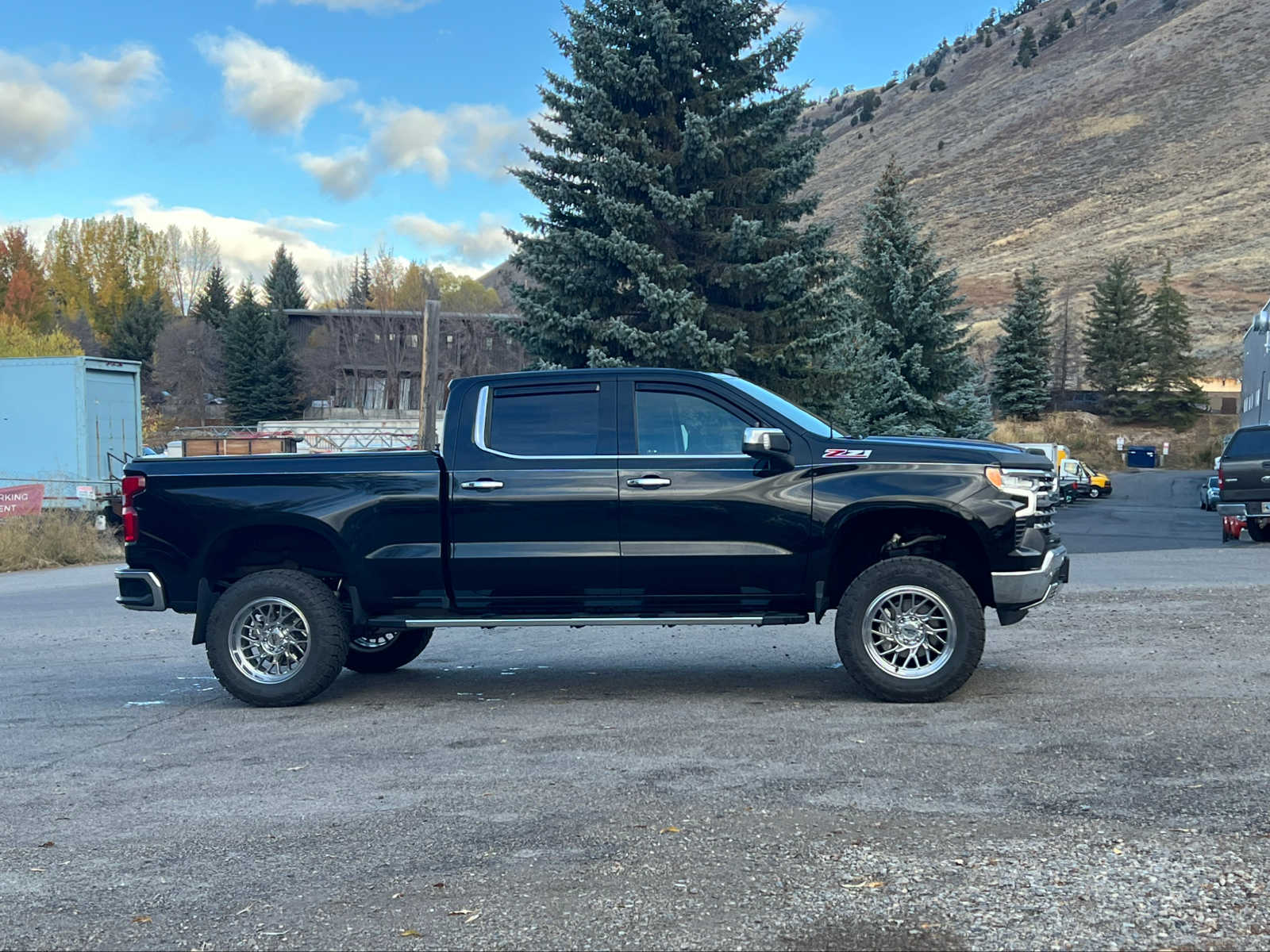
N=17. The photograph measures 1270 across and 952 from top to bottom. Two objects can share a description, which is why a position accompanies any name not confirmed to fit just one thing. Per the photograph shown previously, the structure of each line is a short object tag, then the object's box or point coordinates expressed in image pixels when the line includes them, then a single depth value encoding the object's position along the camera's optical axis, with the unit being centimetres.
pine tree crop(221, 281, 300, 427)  7862
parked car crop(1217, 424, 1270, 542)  2073
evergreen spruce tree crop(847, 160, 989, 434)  3672
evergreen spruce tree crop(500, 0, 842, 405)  2639
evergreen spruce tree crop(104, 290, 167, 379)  9031
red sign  2317
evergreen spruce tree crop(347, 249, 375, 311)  12275
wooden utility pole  2866
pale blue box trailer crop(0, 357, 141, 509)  2562
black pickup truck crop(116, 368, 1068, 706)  766
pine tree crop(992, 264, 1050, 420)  7106
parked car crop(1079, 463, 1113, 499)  5112
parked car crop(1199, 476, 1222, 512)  3831
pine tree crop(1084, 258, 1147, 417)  7931
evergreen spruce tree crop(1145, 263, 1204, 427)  7906
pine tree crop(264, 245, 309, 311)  10675
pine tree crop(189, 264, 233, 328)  9375
